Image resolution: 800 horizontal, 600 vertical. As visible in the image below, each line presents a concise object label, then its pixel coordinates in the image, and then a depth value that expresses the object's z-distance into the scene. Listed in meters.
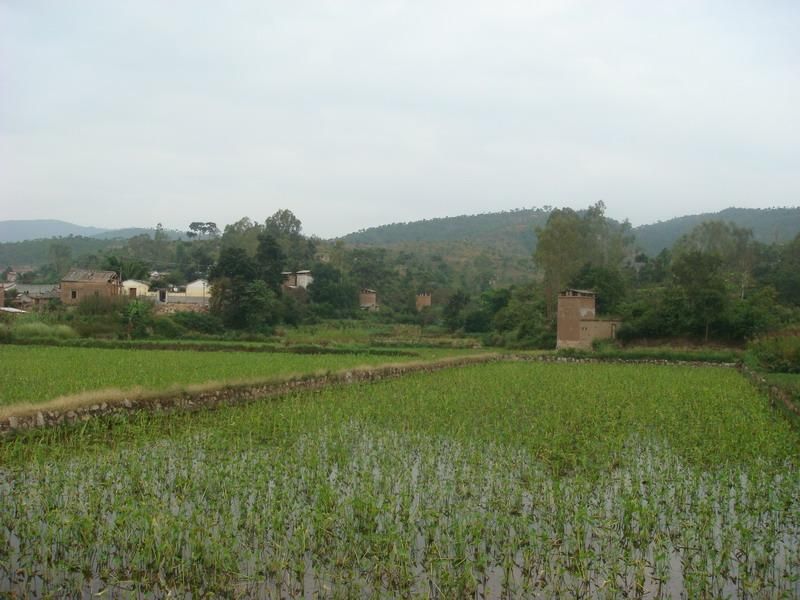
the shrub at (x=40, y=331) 32.03
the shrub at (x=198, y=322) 40.12
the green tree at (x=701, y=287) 32.44
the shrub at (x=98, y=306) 38.84
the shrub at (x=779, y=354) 23.44
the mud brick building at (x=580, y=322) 34.94
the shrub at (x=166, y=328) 38.09
